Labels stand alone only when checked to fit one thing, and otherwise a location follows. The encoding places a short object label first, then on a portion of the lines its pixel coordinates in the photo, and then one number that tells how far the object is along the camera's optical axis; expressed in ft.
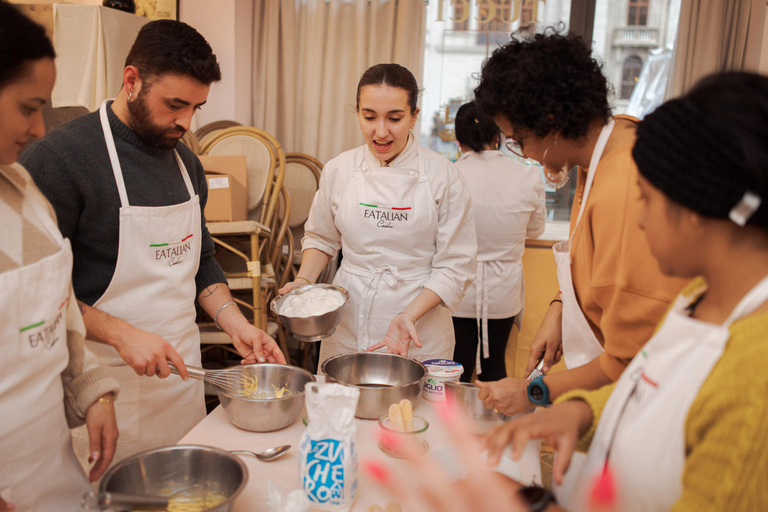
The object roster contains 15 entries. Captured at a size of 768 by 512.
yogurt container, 4.41
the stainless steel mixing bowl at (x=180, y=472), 2.91
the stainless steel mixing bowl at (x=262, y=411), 3.65
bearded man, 4.08
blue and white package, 2.92
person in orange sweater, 3.20
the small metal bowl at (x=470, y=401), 4.05
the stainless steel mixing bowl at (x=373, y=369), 4.47
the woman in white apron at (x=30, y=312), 2.59
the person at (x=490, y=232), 8.77
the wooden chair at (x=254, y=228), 8.82
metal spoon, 3.40
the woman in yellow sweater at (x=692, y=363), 1.96
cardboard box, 9.11
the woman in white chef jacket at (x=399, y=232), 6.02
